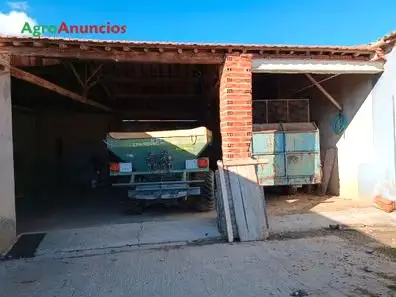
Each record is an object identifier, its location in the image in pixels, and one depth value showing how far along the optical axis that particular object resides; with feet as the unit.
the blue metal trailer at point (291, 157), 33.01
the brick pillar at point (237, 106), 24.22
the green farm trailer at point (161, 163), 28.19
